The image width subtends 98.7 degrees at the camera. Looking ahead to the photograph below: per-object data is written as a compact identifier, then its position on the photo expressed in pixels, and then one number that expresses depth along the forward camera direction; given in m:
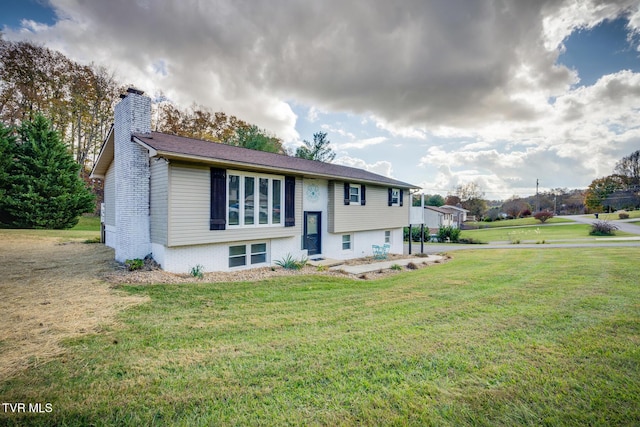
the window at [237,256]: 9.58
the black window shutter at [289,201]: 10.65
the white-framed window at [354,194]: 13.80
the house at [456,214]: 50.09
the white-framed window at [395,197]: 16.53
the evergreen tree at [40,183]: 17.92
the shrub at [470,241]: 26.34
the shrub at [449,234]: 28.48
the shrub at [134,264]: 7.97
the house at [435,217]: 43.20
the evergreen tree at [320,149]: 34.88
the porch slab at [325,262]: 11.37
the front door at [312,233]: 12.44
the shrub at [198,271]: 8.10
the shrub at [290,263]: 10.02
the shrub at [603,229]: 25.72
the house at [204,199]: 8.12
